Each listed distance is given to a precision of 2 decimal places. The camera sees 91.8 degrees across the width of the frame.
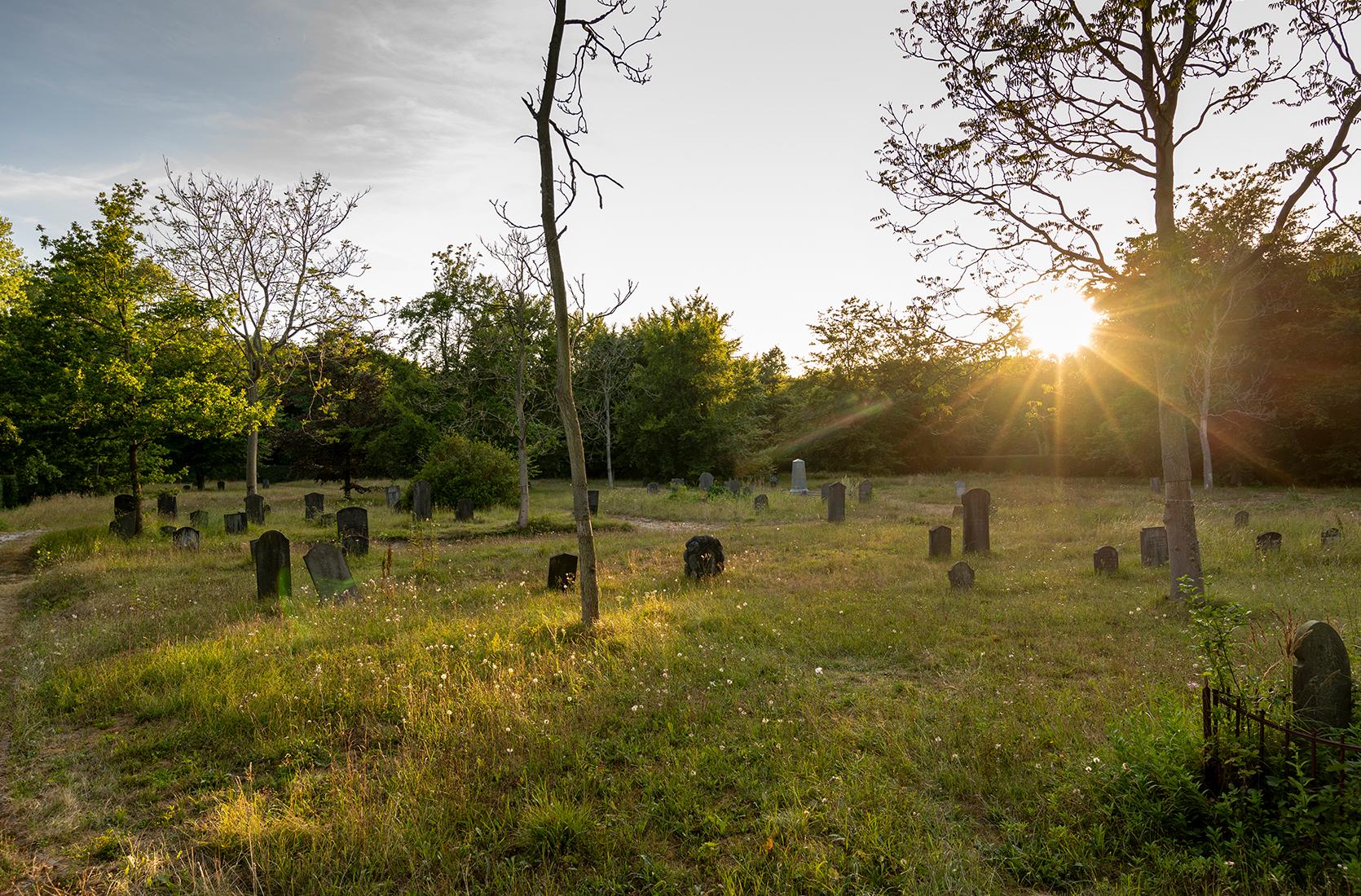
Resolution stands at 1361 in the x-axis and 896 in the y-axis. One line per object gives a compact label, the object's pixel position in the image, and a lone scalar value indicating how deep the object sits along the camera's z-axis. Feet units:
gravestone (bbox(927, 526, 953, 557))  42.96
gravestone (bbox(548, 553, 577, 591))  33.27
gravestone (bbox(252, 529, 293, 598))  31.68
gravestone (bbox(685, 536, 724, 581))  36.73
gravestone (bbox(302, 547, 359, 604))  31.24
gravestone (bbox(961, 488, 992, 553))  44.70
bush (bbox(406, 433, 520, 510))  80.79
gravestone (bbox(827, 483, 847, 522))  67.92
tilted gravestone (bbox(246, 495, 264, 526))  68.08
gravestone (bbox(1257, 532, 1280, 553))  40.14
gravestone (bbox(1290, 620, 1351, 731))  11.82
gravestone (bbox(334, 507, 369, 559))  47.03
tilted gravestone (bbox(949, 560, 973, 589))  32.81
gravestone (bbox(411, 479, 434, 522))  71.56
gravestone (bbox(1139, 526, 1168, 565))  38.91
